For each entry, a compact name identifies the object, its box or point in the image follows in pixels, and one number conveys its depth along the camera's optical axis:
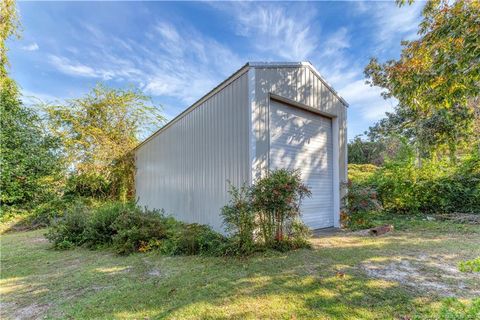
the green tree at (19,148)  8.71
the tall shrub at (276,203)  3.95
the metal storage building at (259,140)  4.79
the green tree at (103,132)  10.04
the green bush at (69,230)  4.99
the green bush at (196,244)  4.05
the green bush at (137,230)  4.40
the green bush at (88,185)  9.96
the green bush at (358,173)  8.78
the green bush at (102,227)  4.91
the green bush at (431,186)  6.92
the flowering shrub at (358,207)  6.14
